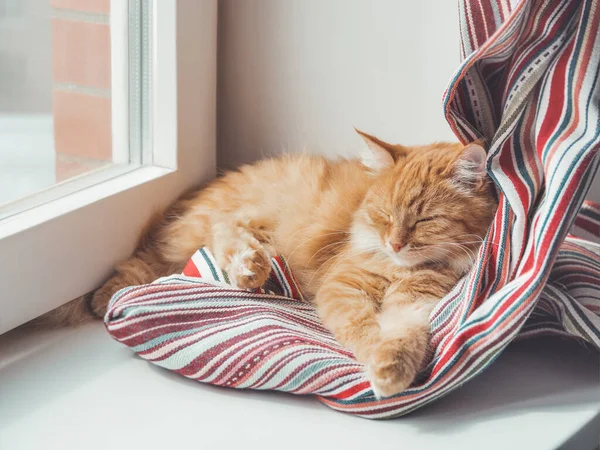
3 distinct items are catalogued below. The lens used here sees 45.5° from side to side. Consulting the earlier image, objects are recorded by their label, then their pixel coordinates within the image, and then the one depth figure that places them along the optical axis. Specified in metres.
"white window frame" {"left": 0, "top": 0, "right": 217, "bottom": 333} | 1.21
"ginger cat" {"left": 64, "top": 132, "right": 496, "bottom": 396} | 1.17
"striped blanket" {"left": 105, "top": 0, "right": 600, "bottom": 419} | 1.00
